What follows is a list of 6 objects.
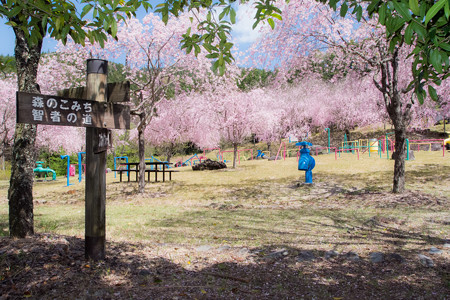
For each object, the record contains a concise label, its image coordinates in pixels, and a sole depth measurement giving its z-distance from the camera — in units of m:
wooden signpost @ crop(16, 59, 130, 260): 3.07
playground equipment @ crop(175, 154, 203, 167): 29.08
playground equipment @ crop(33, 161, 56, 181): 17.25
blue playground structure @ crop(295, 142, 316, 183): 11.18
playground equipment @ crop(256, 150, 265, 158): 28.97
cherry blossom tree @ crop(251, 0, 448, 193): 8.23
